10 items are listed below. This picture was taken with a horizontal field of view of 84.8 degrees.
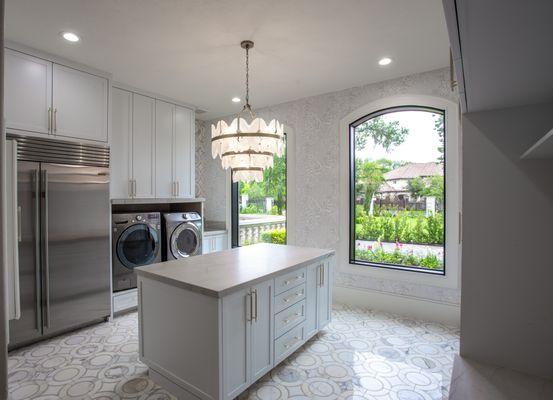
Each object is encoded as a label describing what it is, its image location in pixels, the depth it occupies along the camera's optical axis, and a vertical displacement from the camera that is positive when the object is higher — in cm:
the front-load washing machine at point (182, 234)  377 -47
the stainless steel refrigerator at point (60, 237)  256 -35
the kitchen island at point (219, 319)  169 -77
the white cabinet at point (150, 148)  342 +63
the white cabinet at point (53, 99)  254 +92
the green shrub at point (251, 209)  470 -18
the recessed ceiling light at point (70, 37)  238 +129
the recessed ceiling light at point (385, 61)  282 +128
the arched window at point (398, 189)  321 +9
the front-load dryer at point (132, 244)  328 -52
